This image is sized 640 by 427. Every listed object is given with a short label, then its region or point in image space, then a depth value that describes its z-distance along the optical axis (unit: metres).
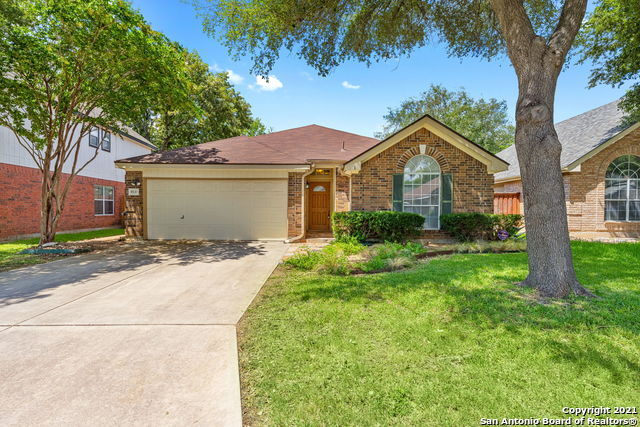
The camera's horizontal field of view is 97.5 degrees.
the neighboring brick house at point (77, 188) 11.02
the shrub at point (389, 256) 6.26
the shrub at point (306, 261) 6.27
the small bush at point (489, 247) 8.40
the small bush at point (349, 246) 7.99
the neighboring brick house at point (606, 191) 11.88
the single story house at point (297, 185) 10.25
